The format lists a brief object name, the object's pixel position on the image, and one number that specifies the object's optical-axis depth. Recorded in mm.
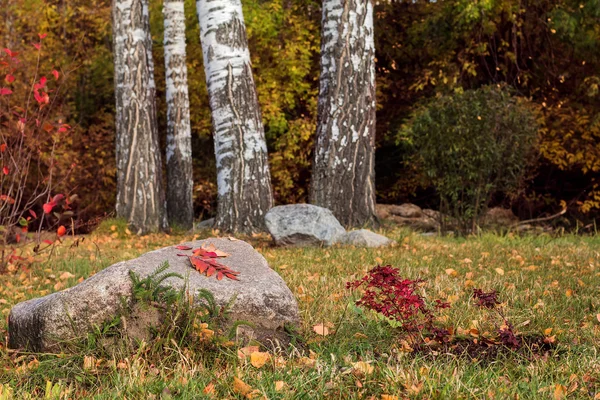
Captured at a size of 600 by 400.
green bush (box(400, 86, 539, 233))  9430
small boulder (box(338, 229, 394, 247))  7558
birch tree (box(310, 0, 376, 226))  9055
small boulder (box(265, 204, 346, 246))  7691
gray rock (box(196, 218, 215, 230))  10649
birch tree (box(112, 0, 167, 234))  10812
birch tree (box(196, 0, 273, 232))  8867
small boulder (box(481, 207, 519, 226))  11884
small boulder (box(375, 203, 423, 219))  15203
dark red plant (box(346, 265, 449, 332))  3648
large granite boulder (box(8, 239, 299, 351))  3326
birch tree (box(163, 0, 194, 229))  13172
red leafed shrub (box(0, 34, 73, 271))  5570
